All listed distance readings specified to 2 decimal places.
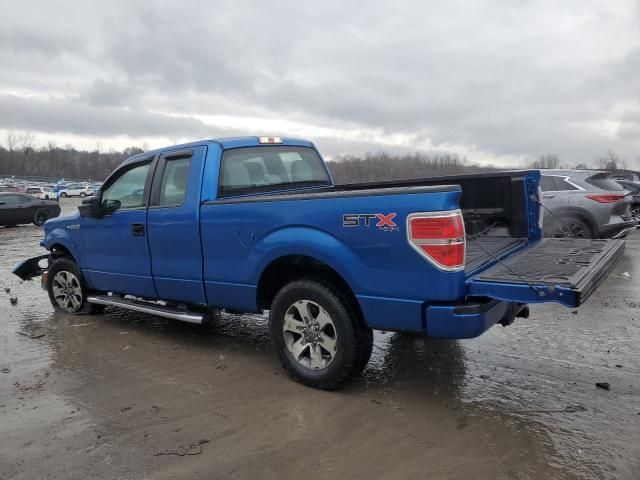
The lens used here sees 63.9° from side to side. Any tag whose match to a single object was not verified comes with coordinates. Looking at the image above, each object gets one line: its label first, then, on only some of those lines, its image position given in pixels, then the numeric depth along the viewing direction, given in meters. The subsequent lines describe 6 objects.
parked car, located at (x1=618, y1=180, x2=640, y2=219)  16.19
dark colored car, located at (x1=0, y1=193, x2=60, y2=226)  20.44
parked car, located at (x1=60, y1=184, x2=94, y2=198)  58.12
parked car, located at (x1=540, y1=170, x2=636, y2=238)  9.89
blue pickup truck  3.33
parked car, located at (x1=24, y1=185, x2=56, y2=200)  47.74
